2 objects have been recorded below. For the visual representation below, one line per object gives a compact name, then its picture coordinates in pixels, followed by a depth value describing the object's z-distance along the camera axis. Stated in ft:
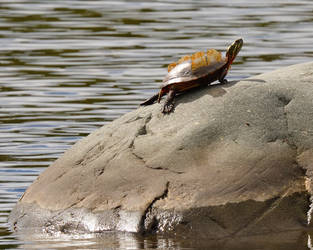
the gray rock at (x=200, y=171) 46.88
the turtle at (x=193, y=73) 51.34
